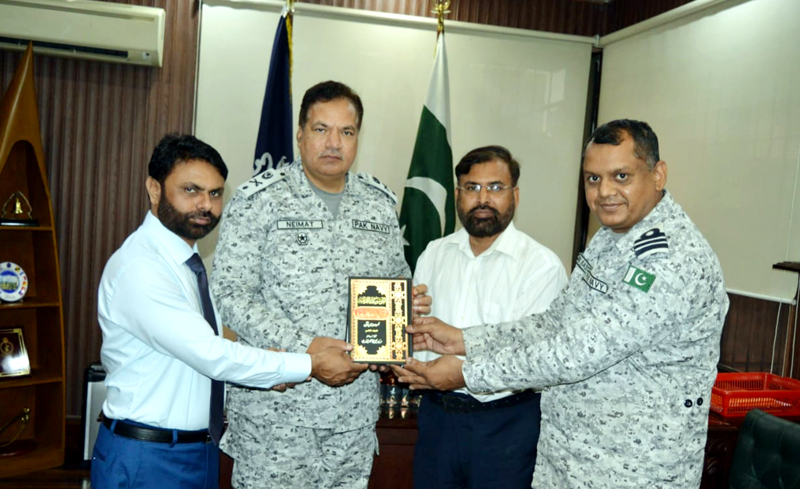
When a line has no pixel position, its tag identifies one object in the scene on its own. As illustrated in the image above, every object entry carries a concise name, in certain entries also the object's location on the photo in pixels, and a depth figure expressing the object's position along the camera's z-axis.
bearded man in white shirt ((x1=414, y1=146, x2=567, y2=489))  2.39
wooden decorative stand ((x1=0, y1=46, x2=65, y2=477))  3.87
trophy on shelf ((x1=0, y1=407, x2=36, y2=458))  3.95
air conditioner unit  4.00
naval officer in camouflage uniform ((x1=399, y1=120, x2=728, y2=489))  1.79
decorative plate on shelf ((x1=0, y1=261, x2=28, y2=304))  3.91
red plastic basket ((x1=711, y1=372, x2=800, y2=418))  2.94
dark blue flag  4.04
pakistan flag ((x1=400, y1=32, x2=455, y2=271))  4.21
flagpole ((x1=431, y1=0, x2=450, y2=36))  4.21
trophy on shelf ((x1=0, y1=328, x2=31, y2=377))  3.96
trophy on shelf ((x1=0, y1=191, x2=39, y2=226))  3.93
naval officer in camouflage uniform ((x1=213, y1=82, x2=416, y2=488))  2.15
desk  3.25
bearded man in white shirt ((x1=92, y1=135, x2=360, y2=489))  1.85
